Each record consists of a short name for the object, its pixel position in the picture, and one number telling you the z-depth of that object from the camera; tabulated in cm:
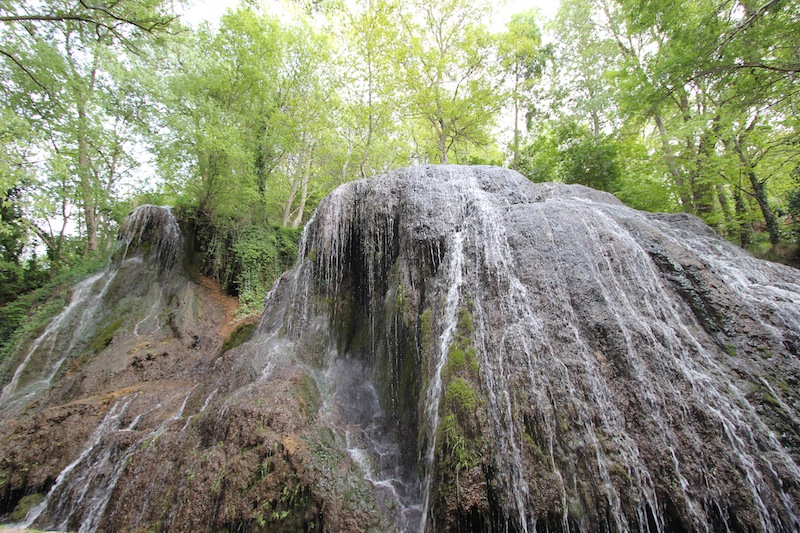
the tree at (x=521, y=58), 1292
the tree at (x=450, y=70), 1276
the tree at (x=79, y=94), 670
